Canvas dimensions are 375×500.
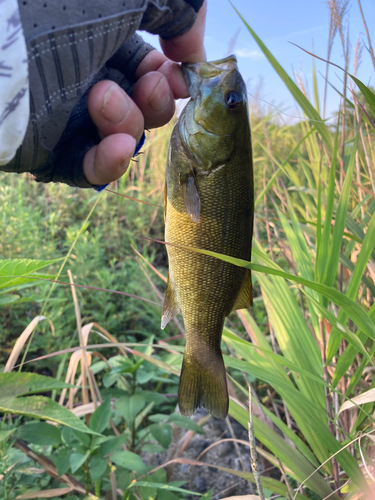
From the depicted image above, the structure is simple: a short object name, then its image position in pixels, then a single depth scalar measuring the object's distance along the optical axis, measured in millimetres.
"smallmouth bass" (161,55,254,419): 219
